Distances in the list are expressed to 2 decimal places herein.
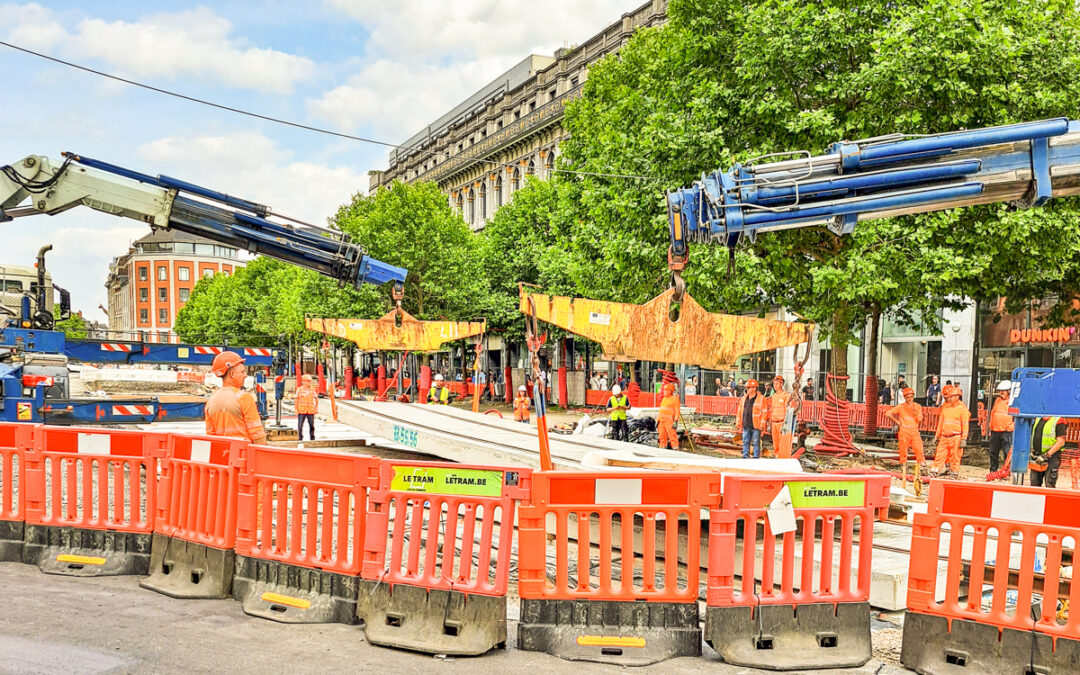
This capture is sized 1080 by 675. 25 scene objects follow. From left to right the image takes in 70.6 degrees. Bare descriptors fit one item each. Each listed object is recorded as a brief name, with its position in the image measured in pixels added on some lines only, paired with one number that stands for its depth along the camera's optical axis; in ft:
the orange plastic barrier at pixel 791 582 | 16.26
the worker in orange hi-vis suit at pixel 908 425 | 41.96
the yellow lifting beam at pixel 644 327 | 27.55
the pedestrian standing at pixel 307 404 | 55.47
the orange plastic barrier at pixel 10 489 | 22.53
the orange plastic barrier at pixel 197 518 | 19.65
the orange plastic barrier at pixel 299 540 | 17.93
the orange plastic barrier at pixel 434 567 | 16.57
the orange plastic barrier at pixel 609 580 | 16.37
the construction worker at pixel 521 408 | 68.28
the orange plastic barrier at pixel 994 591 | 14.96
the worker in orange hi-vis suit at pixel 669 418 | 51.31
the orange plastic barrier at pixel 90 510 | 21.40
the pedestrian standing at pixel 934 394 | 73.67
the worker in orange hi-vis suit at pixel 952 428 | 39.78
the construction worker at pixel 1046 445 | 35.04
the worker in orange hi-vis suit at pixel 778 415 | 48.06
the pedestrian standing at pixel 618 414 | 54.75
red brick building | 387.75
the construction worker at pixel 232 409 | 24.07
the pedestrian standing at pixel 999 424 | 44.11
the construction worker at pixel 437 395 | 84.08
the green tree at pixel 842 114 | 43.52
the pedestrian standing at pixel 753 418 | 49.80
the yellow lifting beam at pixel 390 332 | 49.55
